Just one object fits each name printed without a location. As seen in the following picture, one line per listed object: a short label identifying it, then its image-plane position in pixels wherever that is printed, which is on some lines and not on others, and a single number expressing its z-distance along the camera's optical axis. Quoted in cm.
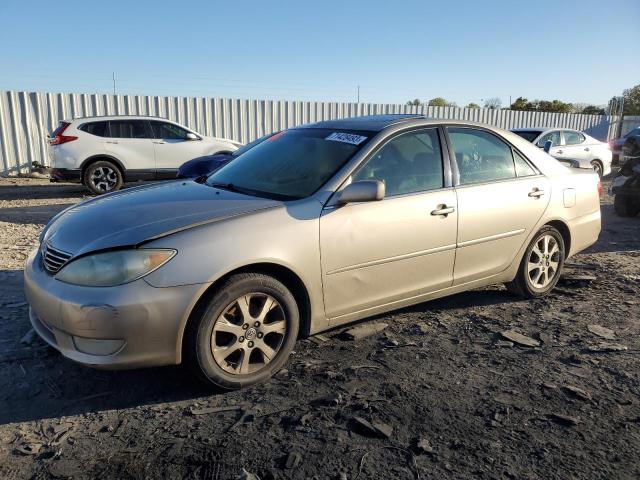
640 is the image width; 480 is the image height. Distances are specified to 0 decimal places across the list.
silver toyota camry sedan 276
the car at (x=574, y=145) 1237
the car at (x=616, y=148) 1797
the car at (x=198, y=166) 872
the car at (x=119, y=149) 1062
